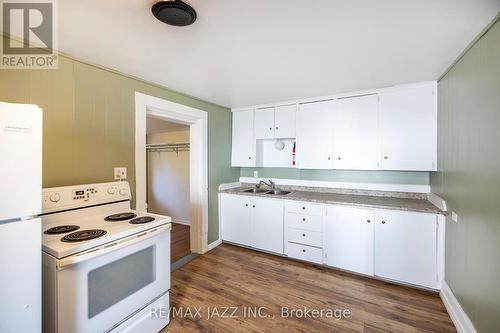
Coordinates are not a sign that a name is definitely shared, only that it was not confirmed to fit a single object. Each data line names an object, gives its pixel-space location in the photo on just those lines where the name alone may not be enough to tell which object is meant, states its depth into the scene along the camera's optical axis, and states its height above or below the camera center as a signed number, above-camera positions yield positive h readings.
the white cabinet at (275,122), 3.19 +0.68
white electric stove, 1.15 -0.62
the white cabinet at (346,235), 2.16 -0.87
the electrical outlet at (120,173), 2.09 -0.08
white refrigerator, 0.95 -0.25
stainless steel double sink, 3.41 -0.43
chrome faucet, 3.56 -0.32
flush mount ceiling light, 1.16 +0.88
